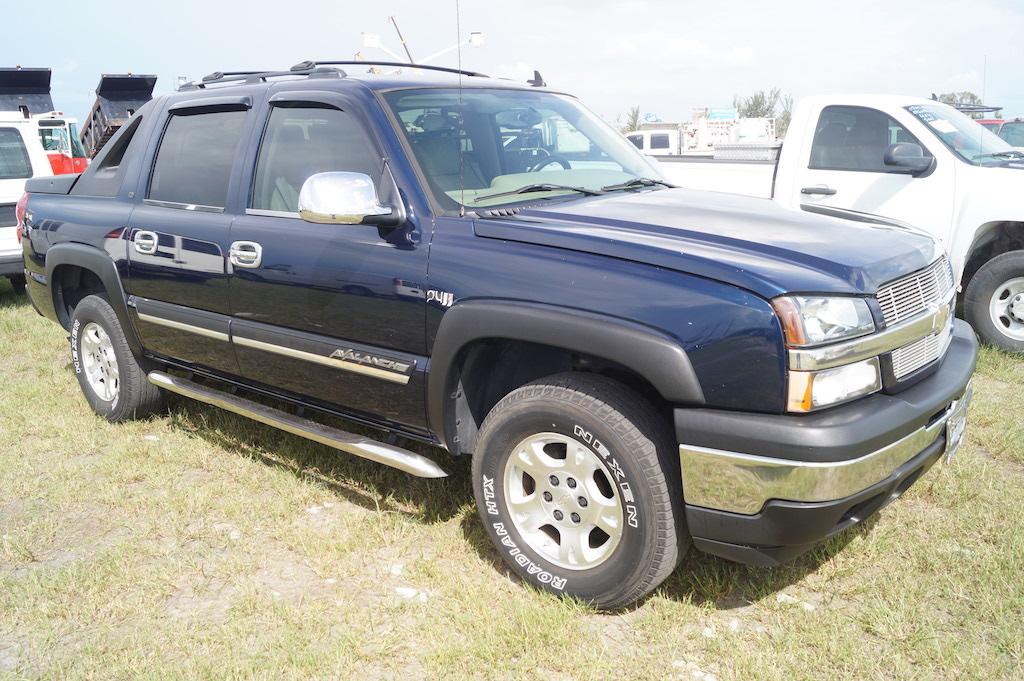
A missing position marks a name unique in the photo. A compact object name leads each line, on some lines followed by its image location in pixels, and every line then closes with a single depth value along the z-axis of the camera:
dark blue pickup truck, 2.59
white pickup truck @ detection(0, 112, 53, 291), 8.45
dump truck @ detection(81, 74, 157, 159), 16.72
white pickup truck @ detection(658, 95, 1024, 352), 6.05
